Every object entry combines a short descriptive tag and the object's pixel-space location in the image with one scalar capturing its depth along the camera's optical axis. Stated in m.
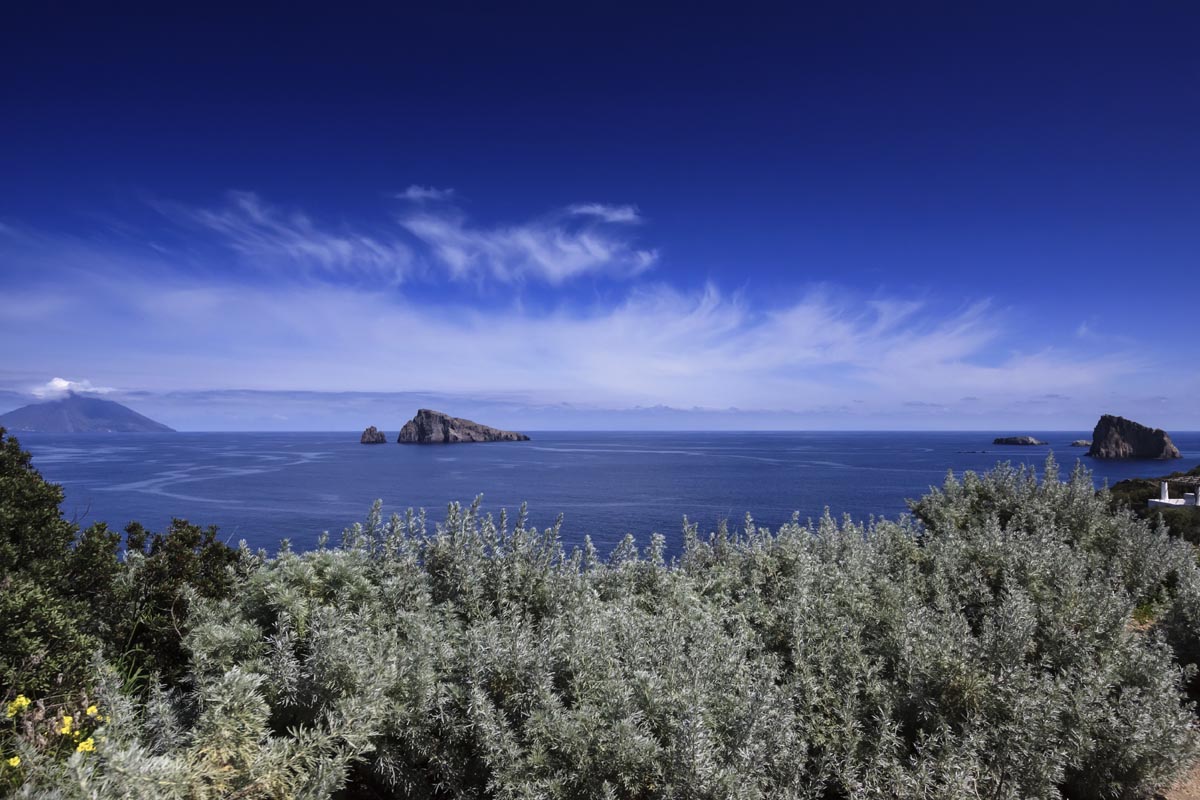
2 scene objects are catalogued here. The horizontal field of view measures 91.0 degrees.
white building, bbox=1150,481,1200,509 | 25.42
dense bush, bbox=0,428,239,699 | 4.40
